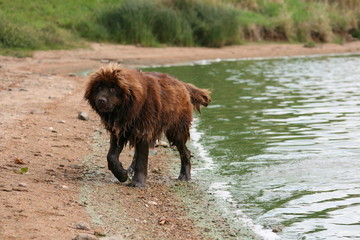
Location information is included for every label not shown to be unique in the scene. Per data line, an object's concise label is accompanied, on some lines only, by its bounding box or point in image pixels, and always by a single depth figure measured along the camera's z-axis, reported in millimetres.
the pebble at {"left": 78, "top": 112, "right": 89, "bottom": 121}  21045
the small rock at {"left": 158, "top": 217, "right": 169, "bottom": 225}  11130
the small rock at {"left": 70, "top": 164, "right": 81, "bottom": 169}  14678
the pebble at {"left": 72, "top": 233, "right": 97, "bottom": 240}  9110
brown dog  12855
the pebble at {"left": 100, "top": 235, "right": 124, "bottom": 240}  9470
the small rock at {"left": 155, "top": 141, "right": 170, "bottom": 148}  18592
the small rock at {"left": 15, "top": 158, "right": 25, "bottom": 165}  13990
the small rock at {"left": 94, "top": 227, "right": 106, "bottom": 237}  9944
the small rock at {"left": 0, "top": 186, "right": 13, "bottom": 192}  11542
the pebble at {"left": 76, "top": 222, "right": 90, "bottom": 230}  10014
